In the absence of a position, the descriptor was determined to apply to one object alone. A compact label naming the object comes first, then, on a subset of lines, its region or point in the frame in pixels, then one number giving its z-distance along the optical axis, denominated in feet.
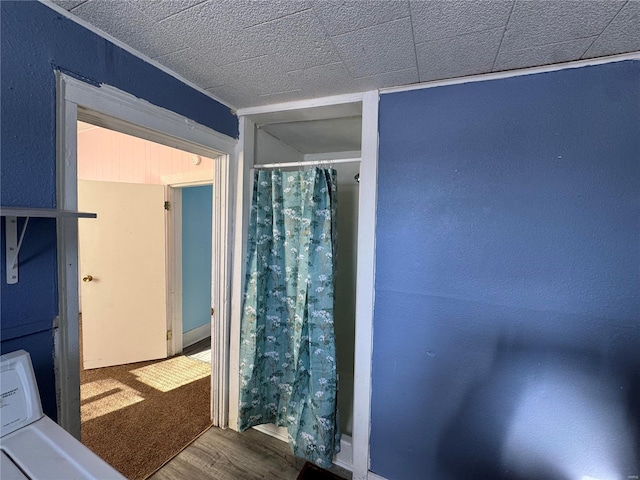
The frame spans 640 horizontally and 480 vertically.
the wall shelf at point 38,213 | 2.26
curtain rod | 5.10
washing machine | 2.03
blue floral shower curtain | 5.08
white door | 8.50
